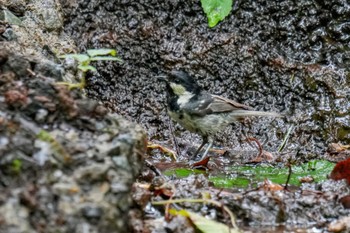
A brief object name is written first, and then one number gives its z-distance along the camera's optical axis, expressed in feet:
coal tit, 38.86
